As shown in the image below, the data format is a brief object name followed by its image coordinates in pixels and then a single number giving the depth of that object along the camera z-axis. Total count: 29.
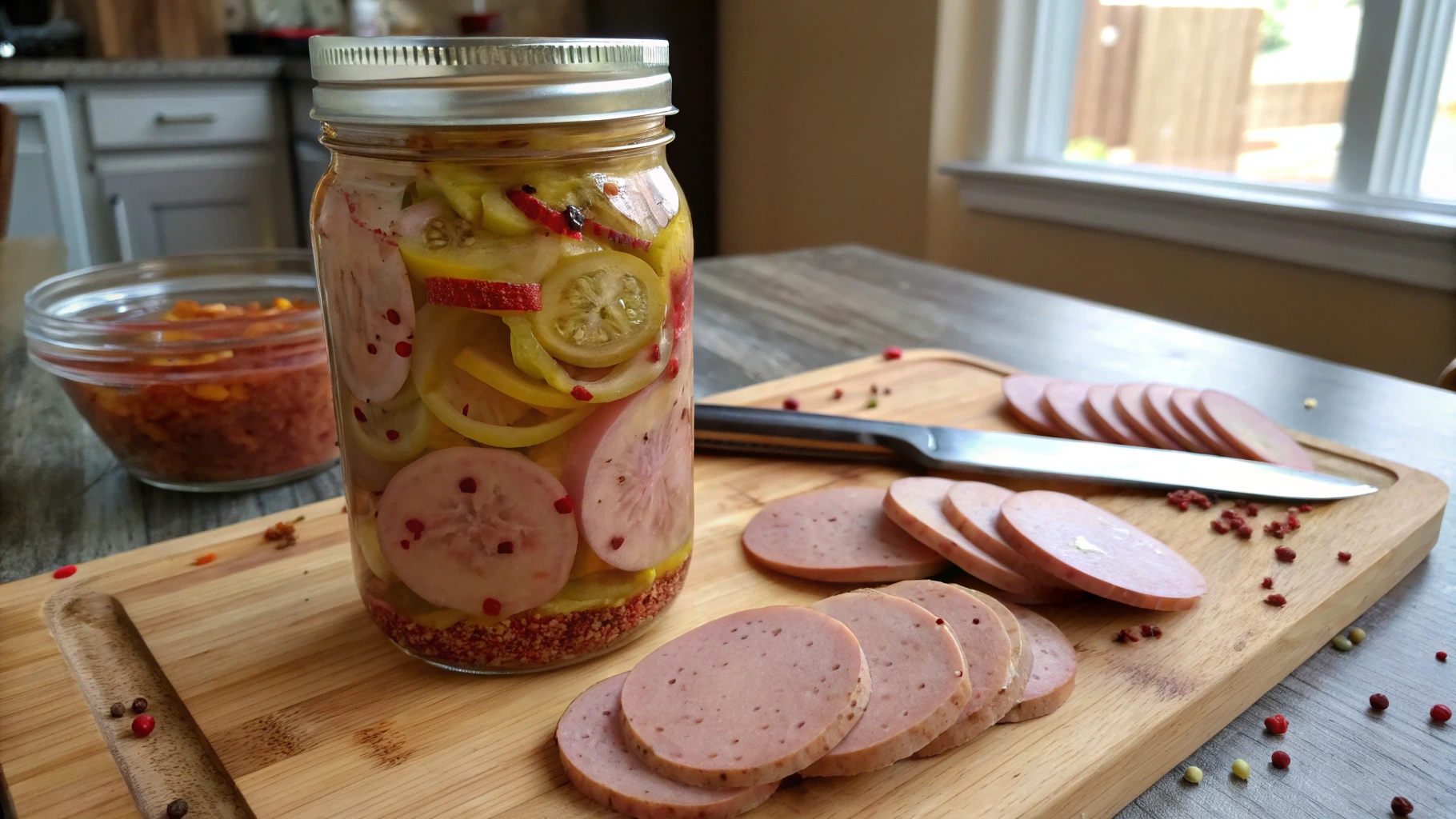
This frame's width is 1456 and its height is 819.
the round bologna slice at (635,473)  0.27
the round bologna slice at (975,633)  0.27
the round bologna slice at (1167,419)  0.44
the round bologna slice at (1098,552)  0.32
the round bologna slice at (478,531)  0.26
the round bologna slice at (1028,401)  0.47
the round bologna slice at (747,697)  0.24
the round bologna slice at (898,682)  0.25
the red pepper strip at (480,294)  0.25
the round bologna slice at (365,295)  0.26
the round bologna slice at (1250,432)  0.43
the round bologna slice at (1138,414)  0.44
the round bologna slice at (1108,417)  0.45
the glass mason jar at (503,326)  0.25
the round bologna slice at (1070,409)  0.45
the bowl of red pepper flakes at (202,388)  0.38
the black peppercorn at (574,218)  0.26
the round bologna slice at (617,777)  0.24
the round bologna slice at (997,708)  0.26
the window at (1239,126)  0.83
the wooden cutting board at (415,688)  0.25
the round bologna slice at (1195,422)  0.43
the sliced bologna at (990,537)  0.33
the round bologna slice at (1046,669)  0.28
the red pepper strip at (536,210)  0.25
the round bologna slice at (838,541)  0.34
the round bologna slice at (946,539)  0.33
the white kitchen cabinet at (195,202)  1.33
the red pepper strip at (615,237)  0.26
